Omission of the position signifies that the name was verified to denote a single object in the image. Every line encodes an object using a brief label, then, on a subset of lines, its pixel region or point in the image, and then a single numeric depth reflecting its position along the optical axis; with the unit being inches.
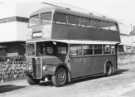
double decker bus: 491.8
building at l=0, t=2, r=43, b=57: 967.6
